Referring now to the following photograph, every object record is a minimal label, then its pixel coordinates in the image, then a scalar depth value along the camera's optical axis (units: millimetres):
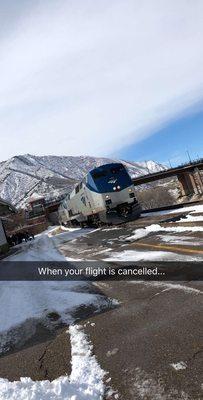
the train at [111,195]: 26312
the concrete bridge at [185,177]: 89750
